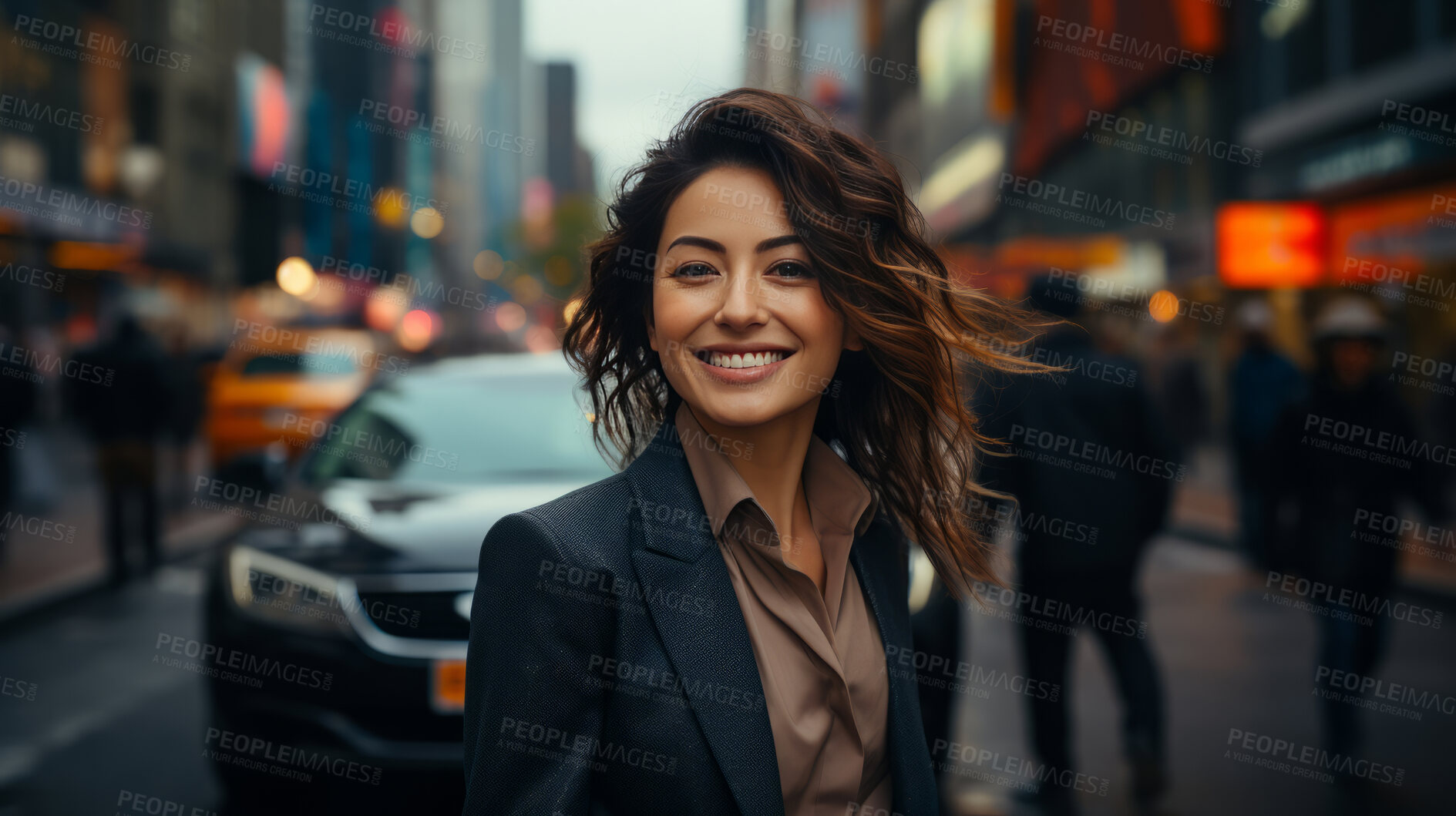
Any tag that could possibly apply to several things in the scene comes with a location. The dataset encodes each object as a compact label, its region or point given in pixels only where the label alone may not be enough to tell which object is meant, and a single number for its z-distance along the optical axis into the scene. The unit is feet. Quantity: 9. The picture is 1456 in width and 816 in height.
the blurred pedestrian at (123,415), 32.22
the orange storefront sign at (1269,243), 46.88
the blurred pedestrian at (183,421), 42.65
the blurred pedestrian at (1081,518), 16.05
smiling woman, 4.98
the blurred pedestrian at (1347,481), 17.74
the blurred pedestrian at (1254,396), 32.42
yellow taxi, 51.26
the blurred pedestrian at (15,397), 31.58
